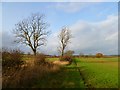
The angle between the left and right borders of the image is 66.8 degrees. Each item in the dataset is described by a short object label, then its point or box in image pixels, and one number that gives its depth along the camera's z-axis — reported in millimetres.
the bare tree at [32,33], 20705
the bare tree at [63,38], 28552
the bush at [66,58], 21571
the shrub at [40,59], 11164
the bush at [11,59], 6705
